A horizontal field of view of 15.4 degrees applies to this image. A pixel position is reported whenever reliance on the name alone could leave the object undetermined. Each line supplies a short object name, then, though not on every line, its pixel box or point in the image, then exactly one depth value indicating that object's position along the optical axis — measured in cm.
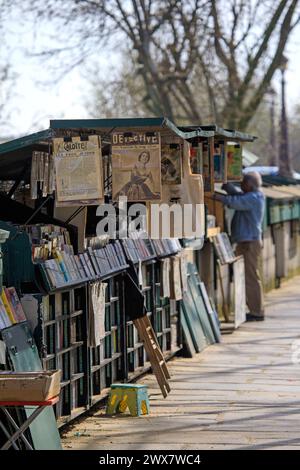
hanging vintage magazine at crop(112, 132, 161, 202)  884
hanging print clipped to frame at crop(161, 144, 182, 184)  973
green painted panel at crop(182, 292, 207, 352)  1307
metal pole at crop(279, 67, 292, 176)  3053
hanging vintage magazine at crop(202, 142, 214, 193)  1126
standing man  1577
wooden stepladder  1018
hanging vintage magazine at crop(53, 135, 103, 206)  834
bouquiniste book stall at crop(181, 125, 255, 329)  1132
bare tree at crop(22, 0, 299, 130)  2475
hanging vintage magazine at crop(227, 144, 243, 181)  1273
